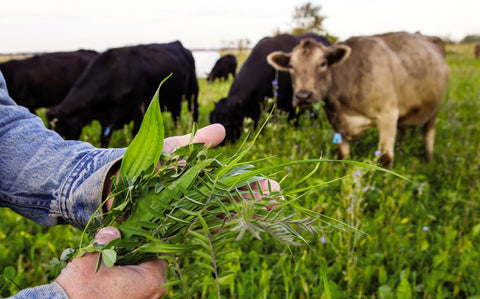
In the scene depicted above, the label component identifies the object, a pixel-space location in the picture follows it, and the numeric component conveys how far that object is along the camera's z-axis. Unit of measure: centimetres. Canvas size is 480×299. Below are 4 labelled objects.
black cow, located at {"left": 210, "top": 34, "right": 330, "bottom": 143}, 596
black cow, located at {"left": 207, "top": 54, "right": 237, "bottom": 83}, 1692
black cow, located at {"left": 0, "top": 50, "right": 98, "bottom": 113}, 646
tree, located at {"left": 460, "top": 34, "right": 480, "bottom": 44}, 2957
